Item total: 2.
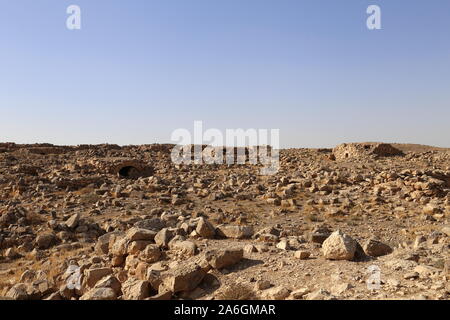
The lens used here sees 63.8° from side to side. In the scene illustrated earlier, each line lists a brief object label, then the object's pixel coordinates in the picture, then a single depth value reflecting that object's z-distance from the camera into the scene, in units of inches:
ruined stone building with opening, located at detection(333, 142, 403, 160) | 895.1
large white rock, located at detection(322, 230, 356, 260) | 185.6
